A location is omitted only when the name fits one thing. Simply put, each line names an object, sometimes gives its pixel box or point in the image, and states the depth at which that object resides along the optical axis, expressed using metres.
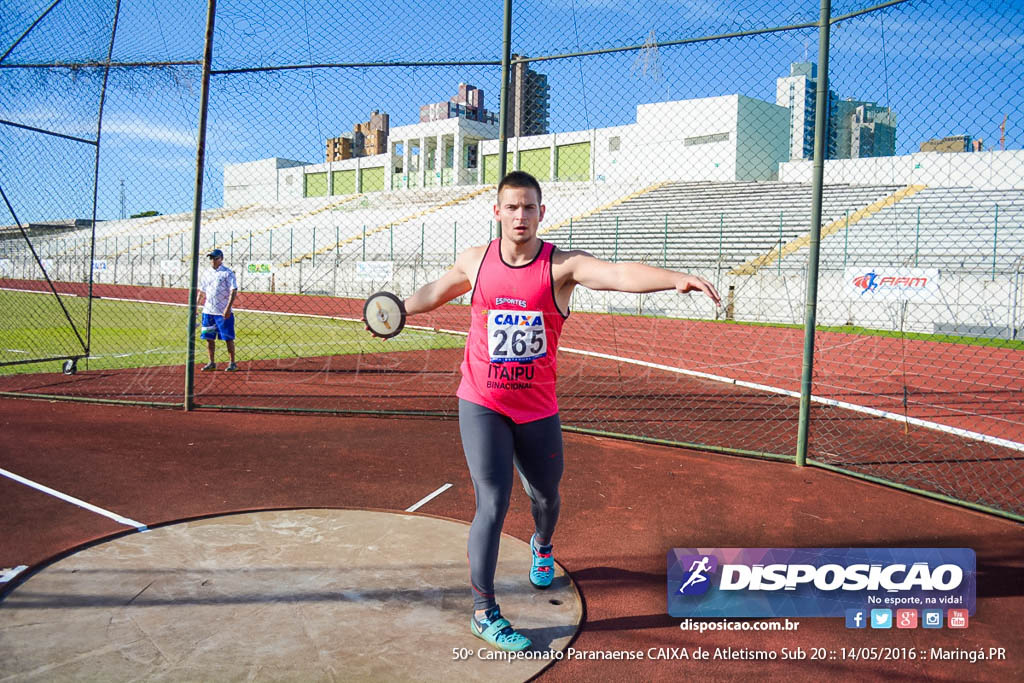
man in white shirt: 11.37
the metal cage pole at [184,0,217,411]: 7.87
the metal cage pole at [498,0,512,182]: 7.32
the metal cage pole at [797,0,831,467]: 6.14
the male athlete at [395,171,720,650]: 3.31
